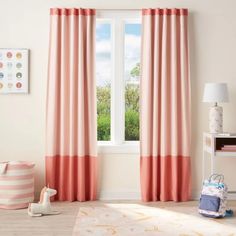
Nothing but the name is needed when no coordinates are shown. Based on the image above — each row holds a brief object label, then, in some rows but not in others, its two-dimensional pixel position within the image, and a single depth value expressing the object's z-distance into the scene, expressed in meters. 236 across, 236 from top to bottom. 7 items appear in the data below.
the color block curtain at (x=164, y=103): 4.13
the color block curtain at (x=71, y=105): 4.11
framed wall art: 4.20
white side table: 3.84
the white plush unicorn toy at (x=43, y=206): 3.48
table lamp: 3.86
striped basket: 3.75
